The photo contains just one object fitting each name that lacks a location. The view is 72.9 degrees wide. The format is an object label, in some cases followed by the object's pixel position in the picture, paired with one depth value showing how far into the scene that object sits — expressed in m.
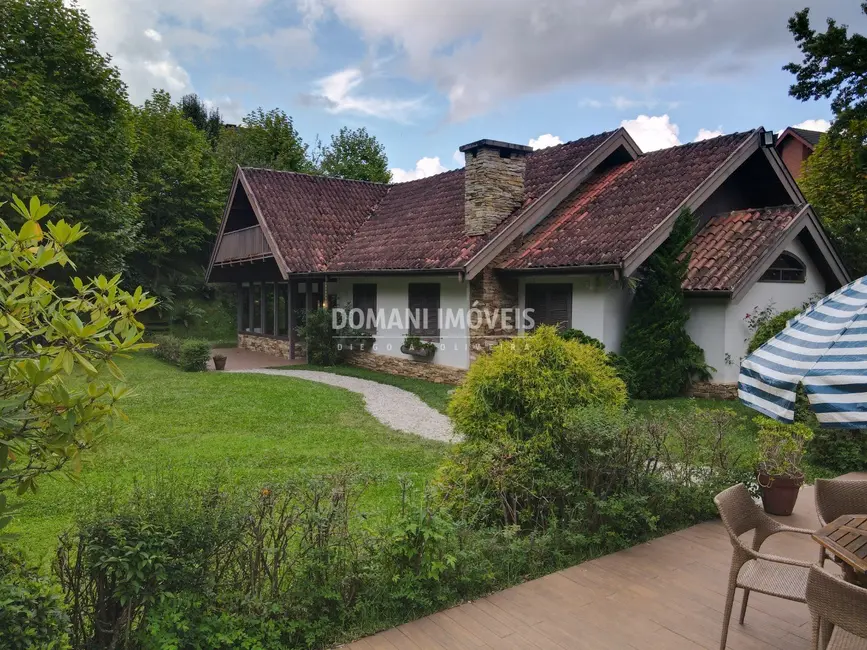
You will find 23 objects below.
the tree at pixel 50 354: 2.29
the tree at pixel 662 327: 12.37
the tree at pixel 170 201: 29.52
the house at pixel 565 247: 12.73
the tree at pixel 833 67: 15.45
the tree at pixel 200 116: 42.50
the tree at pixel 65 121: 18.98
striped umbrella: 3.49
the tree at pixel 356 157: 37.88
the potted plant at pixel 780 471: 6.21
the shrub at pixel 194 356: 16.84
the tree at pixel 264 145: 35.34
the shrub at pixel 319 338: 18.36
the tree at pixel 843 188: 17.20
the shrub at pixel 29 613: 2.65
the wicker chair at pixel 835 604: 2.75
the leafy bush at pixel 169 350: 18.47
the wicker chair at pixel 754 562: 3.61
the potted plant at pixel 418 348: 15.58
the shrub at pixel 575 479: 5.32
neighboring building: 31.78
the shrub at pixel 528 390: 5.77
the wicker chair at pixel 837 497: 4.22
